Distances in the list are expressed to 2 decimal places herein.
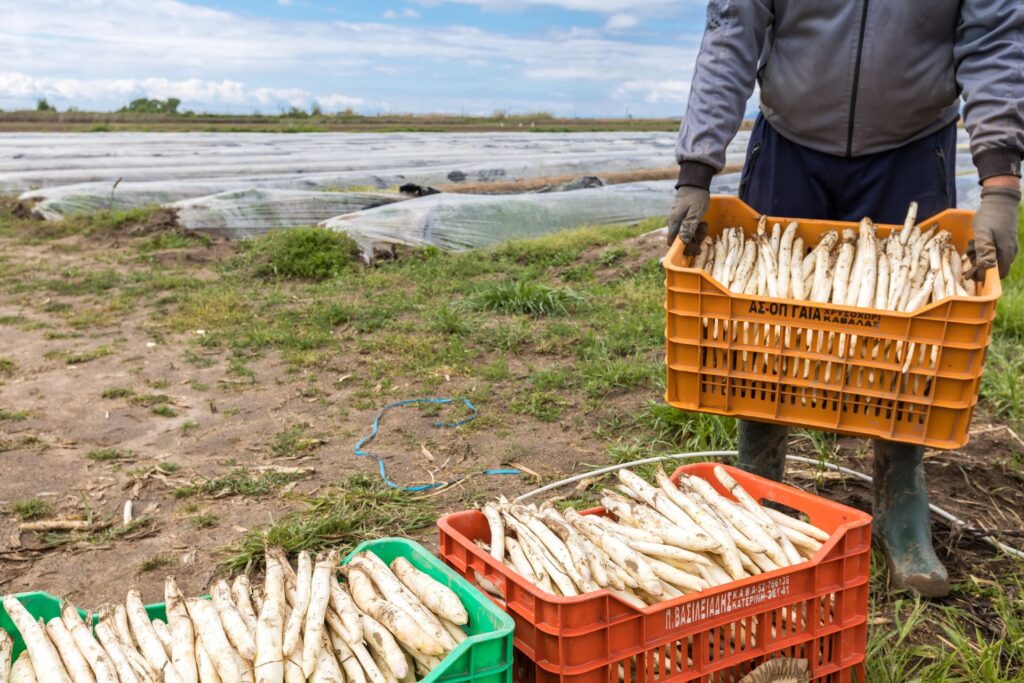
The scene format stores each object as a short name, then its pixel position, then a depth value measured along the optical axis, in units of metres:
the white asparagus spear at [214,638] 1.72
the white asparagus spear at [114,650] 1.73
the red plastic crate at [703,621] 1.81
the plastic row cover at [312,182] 11.88
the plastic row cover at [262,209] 10.48
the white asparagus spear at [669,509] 2.06
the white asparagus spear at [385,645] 1.75
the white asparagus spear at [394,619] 1.79
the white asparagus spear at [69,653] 1.74
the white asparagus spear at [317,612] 1.75
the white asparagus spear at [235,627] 1.79
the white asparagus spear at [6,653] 1.75
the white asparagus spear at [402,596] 1.81
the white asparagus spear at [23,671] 1.75
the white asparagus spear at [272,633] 1.71
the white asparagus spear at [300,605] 1.78
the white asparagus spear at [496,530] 2.12
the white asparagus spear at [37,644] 1.73
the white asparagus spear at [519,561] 2.03
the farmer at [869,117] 2.66
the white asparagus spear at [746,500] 2.21
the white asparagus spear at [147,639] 1.73
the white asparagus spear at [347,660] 1.77
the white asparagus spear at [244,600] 1.93
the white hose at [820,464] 3.08
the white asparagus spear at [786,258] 2.66
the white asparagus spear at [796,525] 2.22
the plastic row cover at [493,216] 9.44
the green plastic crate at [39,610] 1.94
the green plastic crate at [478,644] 1.69
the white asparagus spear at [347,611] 1.83
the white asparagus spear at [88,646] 1.73
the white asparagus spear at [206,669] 1.73
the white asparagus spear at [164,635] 1.87
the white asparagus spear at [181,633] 1.74
